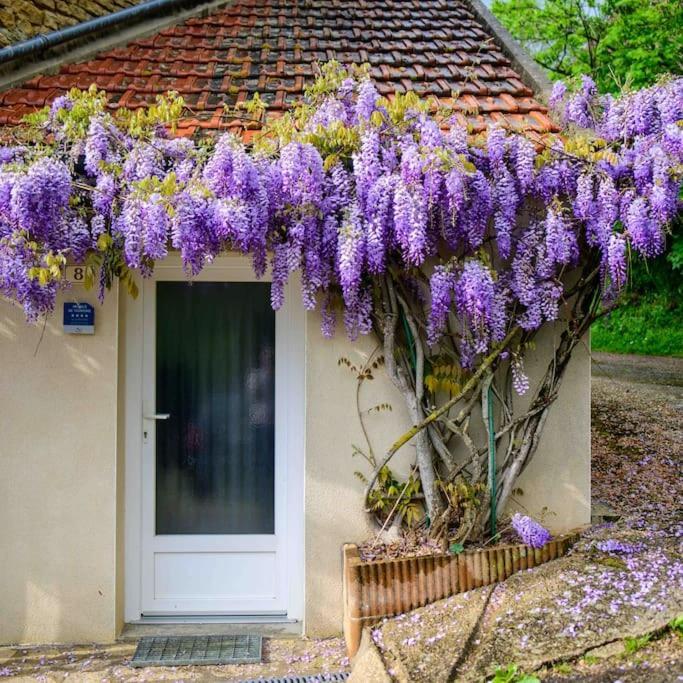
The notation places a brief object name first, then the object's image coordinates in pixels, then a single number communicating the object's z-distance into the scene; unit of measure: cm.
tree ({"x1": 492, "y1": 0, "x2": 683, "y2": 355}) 899
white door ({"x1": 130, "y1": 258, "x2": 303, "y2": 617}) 410
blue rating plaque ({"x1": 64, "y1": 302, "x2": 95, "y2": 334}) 385
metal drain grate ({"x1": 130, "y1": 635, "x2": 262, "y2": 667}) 369
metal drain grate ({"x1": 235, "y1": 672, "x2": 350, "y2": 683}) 347
